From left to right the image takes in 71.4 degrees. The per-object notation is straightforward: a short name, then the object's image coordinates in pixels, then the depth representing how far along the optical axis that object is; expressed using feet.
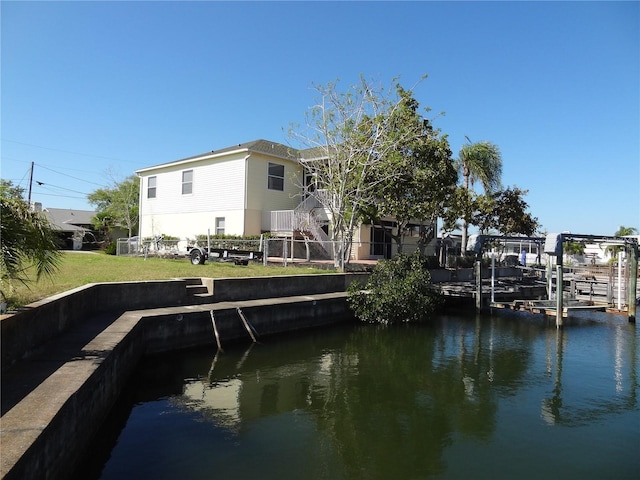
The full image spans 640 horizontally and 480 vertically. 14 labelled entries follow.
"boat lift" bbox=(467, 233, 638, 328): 55.26
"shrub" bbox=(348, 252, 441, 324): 55.31
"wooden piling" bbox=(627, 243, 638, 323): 56.65
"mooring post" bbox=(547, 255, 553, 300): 65.90
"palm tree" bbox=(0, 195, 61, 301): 19.85
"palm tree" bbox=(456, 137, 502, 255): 102.58
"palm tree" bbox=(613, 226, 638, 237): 185.39
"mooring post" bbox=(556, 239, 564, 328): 54.19
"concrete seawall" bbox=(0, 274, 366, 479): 15.85
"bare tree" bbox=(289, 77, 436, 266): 63.16
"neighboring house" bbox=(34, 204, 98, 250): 137.59
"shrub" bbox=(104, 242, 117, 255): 105.70
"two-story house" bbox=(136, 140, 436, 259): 81.30
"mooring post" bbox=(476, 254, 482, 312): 64.44
